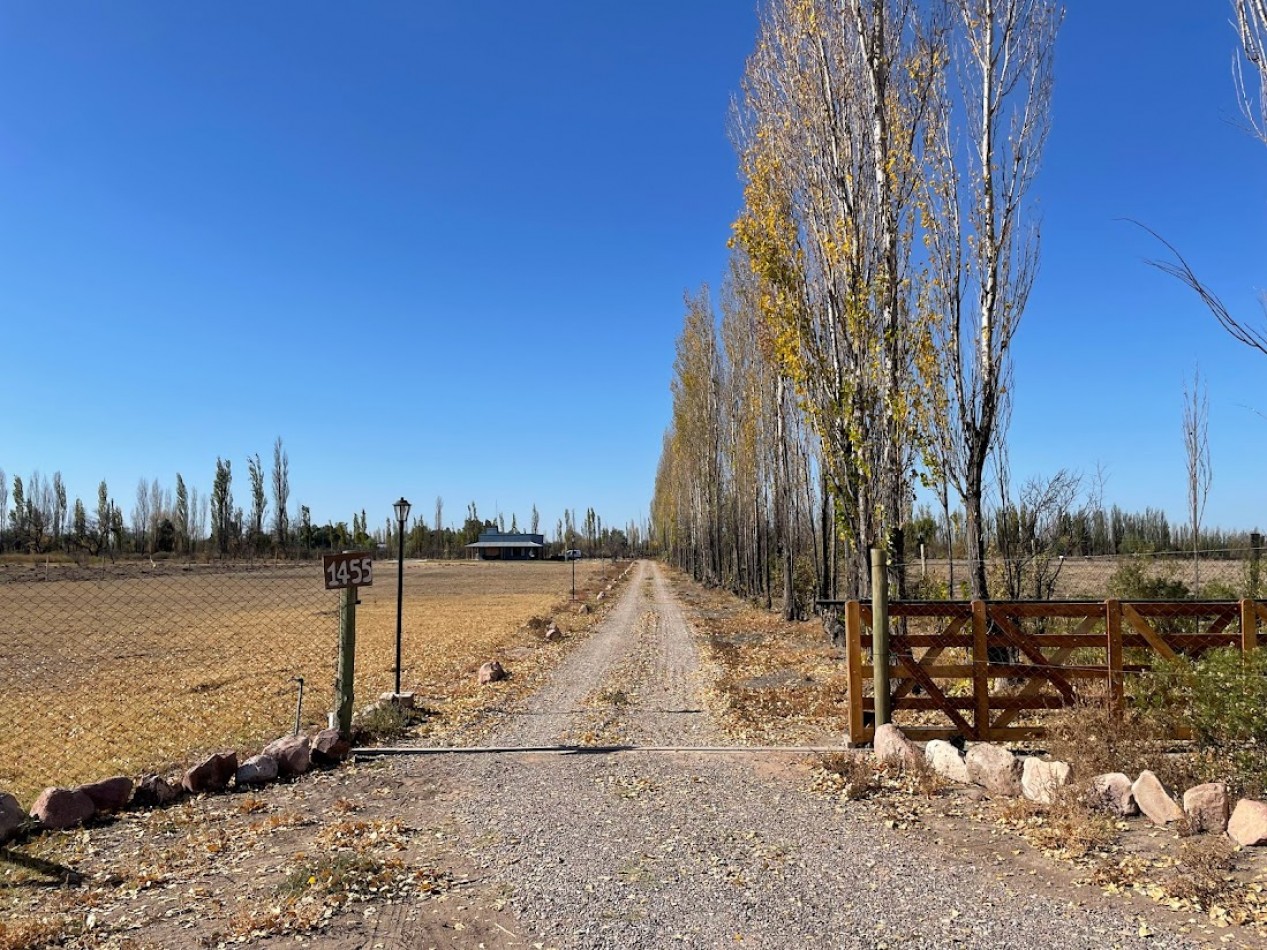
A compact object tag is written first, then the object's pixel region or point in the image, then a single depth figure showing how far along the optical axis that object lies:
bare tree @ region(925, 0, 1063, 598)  10.23
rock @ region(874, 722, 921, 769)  6.57
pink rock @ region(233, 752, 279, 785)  6.74
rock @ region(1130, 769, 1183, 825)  4.95
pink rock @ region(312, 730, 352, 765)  7.36
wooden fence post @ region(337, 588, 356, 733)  7.95
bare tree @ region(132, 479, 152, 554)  78.06
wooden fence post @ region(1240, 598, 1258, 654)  6.45
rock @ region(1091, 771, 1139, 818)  5.17
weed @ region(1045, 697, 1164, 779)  5.72
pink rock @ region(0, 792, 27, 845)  5.32
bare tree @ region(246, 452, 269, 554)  81.69
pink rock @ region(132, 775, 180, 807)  6.22
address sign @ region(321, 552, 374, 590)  8.27
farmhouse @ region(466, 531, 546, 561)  114.31
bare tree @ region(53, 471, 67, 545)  79.06
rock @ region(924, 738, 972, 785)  6.18
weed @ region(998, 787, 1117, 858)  4.78
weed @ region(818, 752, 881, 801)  6.11
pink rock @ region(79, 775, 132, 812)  5.97
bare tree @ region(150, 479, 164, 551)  79.78
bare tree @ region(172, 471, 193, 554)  82.56
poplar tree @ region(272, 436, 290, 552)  82.69
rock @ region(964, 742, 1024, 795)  5.79
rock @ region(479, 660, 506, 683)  12.48
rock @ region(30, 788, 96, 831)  5.68
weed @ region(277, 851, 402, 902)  4.39
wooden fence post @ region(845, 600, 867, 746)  7.25
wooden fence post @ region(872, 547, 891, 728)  7.25
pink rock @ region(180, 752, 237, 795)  6.49
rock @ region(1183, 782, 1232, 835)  4.73
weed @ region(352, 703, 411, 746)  8.30
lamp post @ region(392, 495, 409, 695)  11.52
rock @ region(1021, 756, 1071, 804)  5.45
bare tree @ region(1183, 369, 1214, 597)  19.11
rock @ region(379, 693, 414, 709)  9.53
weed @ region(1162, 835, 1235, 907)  4.00
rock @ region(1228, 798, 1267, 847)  4.43
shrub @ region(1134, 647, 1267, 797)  5.09
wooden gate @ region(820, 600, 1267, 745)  6.80
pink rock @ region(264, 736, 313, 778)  7.02
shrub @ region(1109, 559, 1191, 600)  11.92
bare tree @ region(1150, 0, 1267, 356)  4.58
